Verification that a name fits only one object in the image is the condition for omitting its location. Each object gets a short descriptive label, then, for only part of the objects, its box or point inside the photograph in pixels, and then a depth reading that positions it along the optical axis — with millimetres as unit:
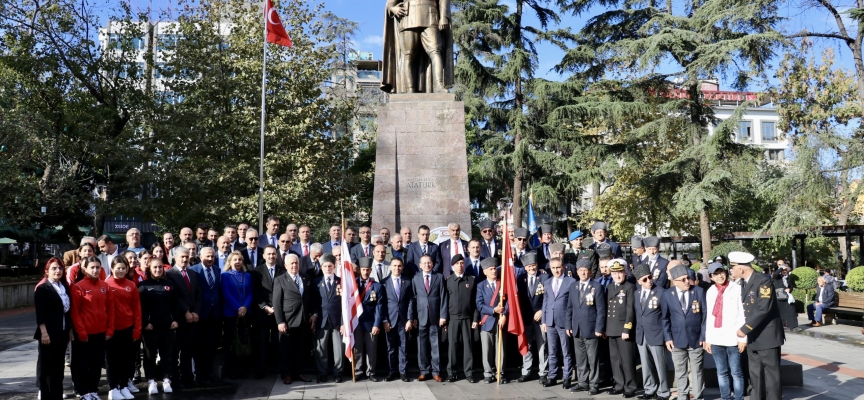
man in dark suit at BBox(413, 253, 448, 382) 9133
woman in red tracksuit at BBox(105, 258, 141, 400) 7941
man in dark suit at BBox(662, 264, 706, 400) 8055
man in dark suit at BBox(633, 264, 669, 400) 8211
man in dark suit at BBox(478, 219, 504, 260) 10477
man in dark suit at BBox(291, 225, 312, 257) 10633
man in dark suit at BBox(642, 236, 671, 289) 9180
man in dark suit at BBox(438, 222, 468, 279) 10367
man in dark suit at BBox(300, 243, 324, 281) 9735
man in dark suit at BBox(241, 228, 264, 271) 10000
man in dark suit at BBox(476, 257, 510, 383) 9086
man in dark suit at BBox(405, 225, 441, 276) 10188
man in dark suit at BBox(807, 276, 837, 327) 17875
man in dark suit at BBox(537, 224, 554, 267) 10358
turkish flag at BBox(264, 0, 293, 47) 21078
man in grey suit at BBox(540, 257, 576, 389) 8961
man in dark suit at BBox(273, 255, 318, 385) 9031
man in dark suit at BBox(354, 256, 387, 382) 9156
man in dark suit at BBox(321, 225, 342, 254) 10297
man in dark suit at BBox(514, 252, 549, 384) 9289
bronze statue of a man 12969
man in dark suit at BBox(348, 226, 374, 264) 10508
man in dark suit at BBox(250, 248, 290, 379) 9164
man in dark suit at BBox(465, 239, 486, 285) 9680
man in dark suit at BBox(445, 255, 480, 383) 9172
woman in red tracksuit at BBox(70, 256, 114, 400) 7680
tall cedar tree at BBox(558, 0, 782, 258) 21484
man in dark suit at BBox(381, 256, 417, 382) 9164
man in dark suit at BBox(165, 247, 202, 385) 8531
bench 17406
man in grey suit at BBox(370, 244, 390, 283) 9469
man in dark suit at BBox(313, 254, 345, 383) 9070
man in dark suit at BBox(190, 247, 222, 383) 8883
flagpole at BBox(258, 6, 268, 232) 20681
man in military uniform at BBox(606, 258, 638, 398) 8461
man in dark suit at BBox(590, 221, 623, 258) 10141
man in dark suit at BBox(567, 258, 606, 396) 8648
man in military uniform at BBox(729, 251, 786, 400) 7438
